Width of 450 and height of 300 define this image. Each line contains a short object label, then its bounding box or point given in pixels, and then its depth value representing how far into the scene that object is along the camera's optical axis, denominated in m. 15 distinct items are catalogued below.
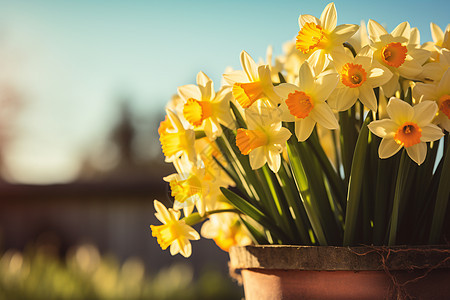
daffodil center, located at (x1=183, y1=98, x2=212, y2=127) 0.57
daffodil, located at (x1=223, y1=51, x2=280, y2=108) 0.53
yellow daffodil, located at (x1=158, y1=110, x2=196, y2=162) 0.59
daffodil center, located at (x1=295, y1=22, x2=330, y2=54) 0.52
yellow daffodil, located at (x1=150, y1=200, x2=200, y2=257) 0.61
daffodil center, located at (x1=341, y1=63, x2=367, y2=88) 0.50
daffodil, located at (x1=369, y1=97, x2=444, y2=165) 0.48
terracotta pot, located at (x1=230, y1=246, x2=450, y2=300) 0.49
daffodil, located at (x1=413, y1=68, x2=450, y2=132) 0.52
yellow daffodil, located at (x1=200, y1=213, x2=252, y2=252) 0.75
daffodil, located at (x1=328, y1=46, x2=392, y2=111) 0.51
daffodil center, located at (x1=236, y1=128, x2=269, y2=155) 0.52
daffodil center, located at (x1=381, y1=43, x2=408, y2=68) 0.52
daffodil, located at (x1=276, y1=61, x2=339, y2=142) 0.50
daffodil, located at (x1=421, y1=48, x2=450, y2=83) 0.54
